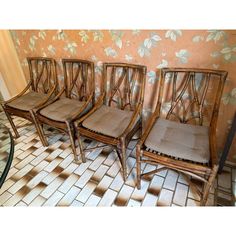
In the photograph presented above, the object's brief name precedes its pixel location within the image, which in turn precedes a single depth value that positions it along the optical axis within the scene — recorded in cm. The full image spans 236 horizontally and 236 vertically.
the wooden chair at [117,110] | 128
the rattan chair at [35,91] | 175
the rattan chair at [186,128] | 103
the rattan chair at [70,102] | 152
